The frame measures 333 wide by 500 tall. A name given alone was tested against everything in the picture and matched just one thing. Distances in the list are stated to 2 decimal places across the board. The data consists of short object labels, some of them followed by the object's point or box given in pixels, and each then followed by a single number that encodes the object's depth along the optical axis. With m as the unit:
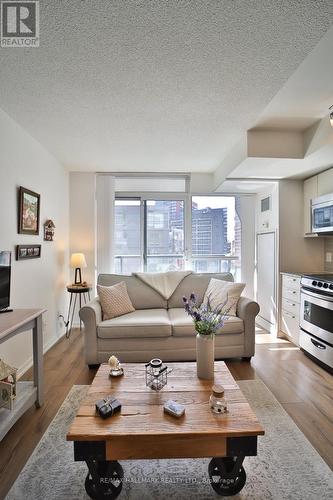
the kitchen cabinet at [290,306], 3.26
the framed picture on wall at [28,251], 2.58
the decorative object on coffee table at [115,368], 1.78
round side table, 3.66
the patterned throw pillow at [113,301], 3.00
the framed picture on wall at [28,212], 2.60
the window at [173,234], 4.41
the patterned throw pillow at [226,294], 3.03
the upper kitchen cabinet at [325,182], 3.05
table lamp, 3.73
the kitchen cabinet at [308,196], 3.36
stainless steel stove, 2.65
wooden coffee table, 1.22
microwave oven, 2.96
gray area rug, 1.33
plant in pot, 1.75
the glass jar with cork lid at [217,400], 1.38
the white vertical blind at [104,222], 4.21
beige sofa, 2.71
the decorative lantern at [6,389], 1.71
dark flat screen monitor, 1.96
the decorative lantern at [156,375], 1.63
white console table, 1.67
